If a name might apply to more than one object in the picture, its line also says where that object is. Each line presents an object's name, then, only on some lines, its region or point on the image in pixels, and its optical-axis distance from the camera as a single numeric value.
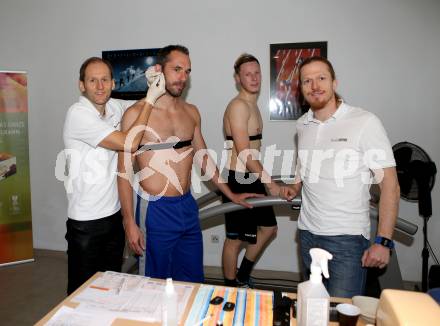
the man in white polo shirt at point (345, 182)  1.66
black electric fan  2.54
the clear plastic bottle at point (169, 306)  1.12
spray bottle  1.04
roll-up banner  3.63
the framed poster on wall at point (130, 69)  3.59
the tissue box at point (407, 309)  0.88
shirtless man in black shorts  2.61
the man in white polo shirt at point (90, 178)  2.01
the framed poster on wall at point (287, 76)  3.25
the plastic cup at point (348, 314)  1.13
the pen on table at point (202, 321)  1.20
